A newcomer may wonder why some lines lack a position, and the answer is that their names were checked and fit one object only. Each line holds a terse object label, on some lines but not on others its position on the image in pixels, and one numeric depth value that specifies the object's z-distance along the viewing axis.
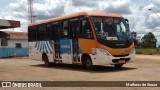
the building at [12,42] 30.83
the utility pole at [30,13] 40.43
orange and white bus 11.42
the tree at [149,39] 70.47
